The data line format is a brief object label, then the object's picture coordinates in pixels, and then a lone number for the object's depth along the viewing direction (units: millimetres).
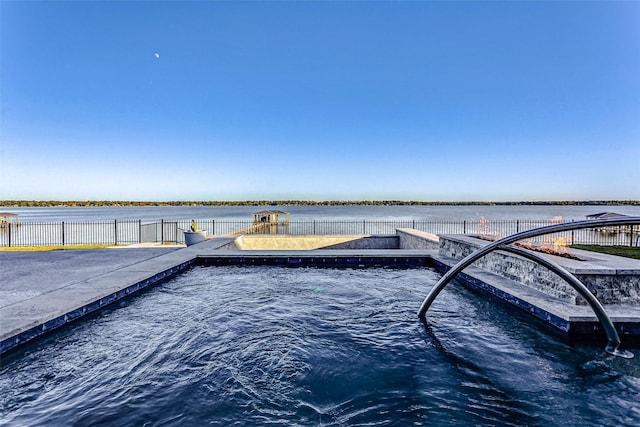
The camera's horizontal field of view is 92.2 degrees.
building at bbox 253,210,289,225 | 23909
